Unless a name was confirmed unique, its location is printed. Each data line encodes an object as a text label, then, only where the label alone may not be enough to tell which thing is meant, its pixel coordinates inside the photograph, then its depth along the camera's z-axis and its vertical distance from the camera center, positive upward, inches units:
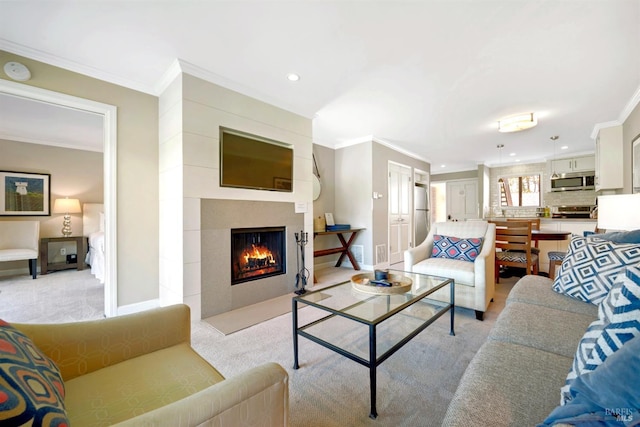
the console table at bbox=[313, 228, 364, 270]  178.2 -24.5
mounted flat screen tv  106.5 +23.6
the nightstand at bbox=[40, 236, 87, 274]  165.2 -26.2
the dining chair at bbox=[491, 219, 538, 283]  120.2 -15.4
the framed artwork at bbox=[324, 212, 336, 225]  190.5 -3.4
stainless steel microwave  221.3 +26.9
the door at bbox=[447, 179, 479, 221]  295.4 +15.2
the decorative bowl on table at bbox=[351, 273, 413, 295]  69.9 -21.0
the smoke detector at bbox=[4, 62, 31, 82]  81.2 +47.0
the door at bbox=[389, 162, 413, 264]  206.5 +2.6
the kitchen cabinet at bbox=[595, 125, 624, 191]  152.6 +32.3
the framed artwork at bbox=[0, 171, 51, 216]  160.2 +14.5
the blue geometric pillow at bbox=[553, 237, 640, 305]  56.1 -13.2
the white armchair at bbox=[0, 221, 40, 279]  152.4 -14.4
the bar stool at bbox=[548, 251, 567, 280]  120.9 -23.3
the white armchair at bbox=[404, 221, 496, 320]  93.4 -21.4
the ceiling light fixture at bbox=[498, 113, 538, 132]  142.9 +51.2
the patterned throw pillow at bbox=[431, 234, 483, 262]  108.0 -15.5
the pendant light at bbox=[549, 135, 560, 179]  188.3 +50.5
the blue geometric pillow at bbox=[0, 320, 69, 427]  18.9 -14.6
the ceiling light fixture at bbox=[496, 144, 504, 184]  209.0 +54.9
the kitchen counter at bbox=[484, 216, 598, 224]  179.9 -6.2
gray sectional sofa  29.2 -22.7
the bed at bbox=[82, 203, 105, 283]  162.6 -8.8
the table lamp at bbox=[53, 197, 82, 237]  177.0 +4.7
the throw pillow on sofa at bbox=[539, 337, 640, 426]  19.7 -15.3
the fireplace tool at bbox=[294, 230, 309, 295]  131.1 -27.9
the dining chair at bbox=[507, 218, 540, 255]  138.4 -10.5
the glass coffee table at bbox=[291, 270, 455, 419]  57.0 -30.6
